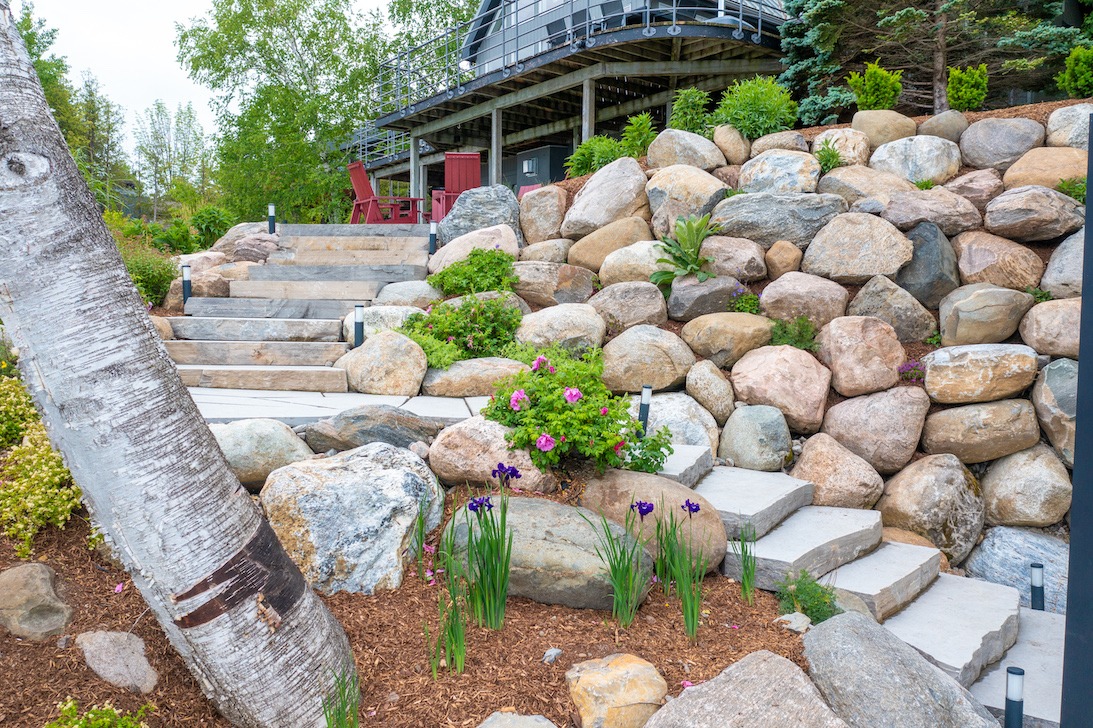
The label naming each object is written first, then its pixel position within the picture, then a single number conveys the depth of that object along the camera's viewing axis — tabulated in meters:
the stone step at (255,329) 6.80
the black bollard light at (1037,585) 4.68
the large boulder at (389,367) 5.45
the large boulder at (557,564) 3.14
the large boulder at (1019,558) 5.32
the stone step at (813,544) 3.86
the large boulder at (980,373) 5.67
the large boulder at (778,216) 7.26
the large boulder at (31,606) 2.72
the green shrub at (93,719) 2.24
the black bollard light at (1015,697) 2.96
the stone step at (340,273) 8.42
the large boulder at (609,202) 8.45
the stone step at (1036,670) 3.47
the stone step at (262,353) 6.23
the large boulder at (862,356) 6.07
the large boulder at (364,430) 3.96
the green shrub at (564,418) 3.78
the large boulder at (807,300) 6.57
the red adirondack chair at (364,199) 12.25
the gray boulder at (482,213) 9.15
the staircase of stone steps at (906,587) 3.64
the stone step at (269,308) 7.47
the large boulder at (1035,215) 6.55
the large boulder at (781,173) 7.89
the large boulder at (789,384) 5.96
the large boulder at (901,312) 6.51
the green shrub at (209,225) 12.91
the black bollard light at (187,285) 7.57
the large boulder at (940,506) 5.42
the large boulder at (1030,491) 5.49
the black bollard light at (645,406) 4.56
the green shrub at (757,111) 9.02
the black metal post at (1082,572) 1.97
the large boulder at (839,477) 5.44
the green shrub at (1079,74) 8.18
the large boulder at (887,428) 5.80
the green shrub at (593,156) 9.87
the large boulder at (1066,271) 6.18
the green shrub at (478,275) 7.41
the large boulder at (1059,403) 5.48
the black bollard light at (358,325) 6.43
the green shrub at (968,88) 8.73
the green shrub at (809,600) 3.51
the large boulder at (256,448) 3.59
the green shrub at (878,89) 8.97
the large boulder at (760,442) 5.68
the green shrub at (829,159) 8.09
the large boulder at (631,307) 6.85
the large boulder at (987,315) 6.03
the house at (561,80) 12.06
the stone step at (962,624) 3.53
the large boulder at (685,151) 8.75
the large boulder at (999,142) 7.69
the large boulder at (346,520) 3.09
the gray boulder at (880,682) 2.66
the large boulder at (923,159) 7.86
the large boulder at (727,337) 6.37
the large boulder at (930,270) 6.62
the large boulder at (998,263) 6.48
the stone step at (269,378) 5.58
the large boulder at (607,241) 7.99
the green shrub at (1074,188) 6.84
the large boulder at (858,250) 6.76
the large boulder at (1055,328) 5.68
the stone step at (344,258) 9.12
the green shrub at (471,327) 6.25
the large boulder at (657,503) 3.68
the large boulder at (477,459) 3.82
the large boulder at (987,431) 5.63
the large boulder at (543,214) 8.90
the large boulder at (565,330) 6.40
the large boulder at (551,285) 7.49
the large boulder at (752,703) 2.41
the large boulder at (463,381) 5.52
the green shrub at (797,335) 6.40
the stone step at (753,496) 4.22
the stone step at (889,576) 3.88
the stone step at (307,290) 8.07
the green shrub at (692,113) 9.62
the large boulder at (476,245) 8.39
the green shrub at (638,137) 9.83
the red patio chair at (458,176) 12.17
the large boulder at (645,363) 6.18
